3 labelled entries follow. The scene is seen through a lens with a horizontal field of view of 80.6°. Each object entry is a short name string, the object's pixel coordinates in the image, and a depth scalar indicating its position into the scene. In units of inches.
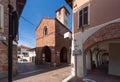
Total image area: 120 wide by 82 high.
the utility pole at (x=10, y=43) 61.3
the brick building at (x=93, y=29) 167.5
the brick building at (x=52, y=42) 435.2
